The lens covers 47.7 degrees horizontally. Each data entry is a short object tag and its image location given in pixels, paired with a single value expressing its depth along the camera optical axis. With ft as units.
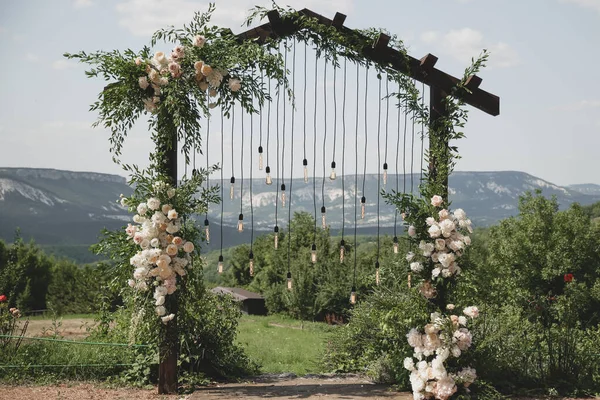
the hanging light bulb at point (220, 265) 24.61
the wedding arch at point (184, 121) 22.95
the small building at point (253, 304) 90.27
